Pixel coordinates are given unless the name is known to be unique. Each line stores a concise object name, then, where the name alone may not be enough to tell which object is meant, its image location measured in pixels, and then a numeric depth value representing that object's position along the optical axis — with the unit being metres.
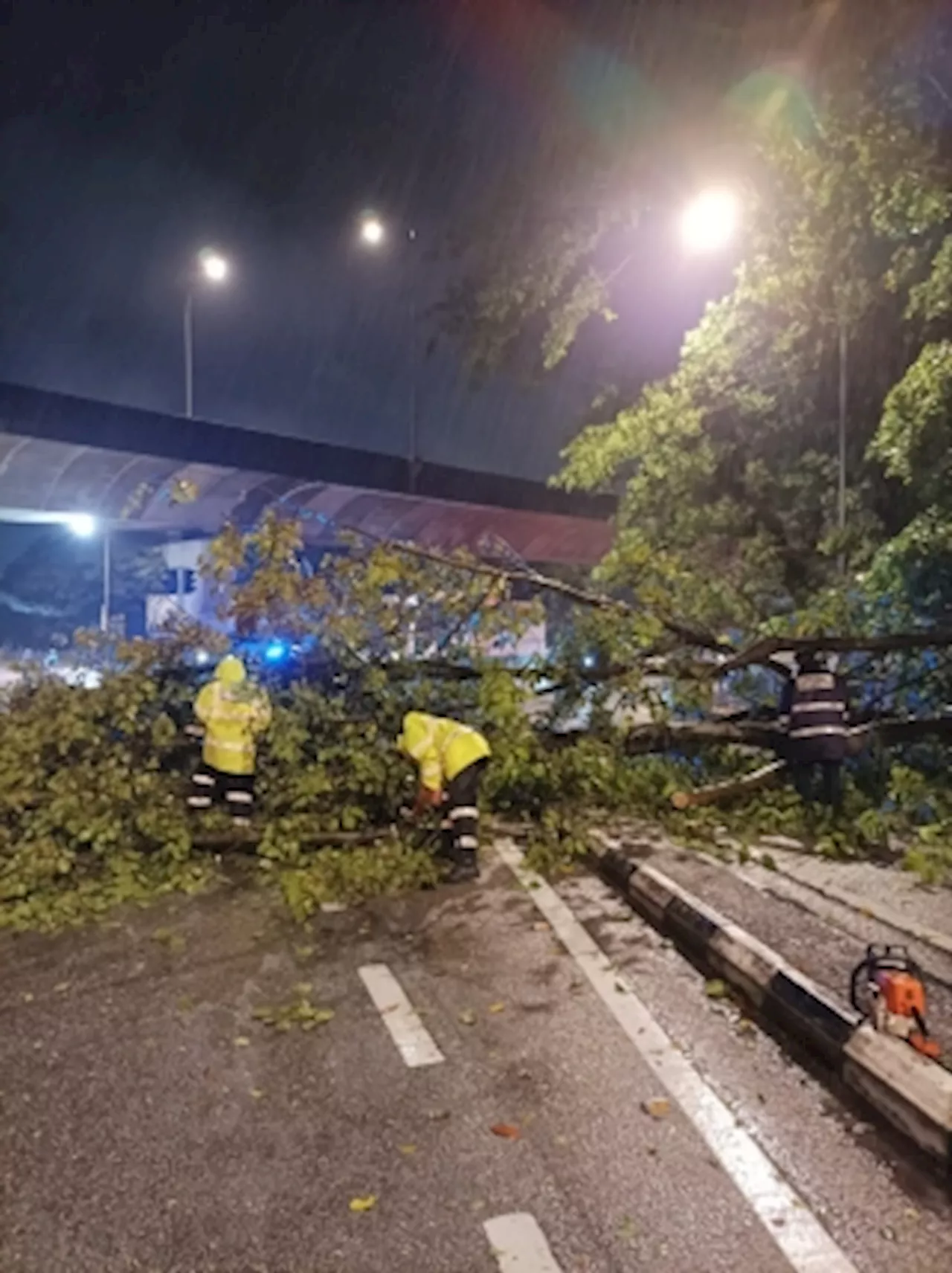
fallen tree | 6.30
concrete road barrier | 3.11
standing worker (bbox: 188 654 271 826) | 6.82
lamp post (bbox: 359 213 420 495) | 18.19
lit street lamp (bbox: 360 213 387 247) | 18.19
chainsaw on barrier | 3.46
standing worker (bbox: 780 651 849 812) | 7.57
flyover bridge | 14.79
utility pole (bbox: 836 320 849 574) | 11.77
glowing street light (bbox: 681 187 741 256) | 8.57
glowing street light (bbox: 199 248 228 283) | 19.27
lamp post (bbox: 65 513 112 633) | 17.93
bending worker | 6.11
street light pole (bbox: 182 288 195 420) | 20.47
